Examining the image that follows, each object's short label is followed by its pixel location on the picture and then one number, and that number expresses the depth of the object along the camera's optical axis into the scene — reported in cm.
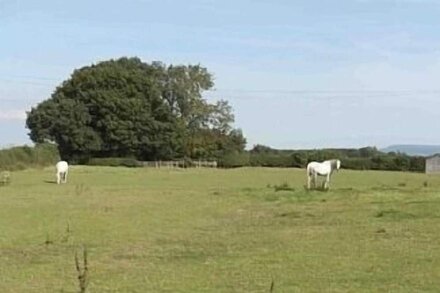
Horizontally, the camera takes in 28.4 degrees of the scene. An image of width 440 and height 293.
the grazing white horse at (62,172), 4472
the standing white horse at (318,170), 4109
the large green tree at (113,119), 8988
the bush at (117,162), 8238
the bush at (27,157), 6303
